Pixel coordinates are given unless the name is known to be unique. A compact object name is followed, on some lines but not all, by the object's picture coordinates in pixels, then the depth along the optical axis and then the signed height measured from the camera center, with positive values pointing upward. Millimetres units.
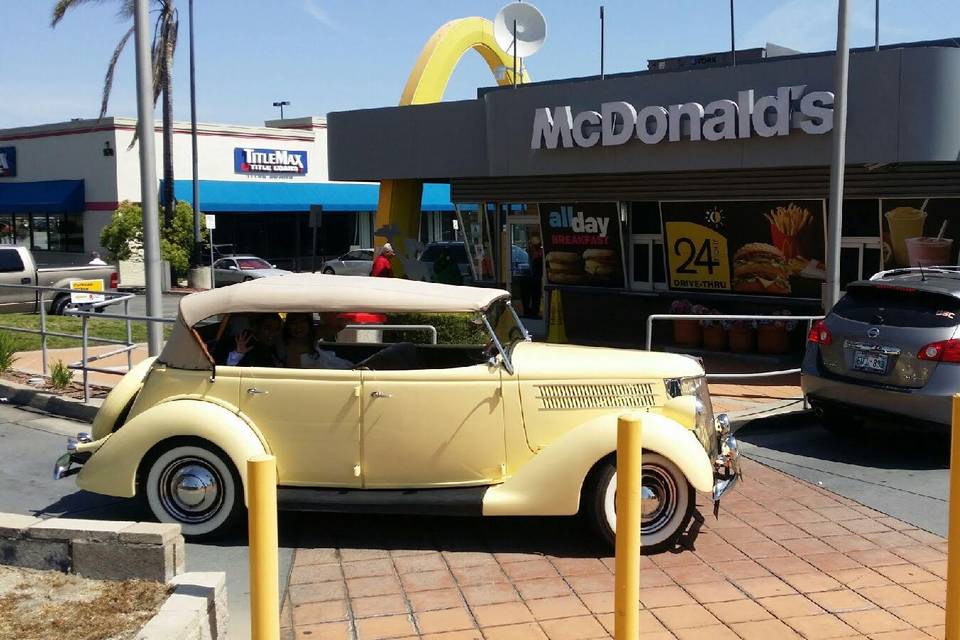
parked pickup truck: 21016 -670
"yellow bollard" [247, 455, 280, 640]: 3480 -1041
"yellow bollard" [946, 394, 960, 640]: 4336 -1303
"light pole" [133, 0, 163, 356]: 9883 +784
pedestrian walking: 13969 -269
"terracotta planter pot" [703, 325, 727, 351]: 14734 -1348
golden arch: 19266 +3262
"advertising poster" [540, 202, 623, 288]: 16969 +13
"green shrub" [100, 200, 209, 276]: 35906 +430
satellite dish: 18562 +3988
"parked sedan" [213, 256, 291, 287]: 34672 -799
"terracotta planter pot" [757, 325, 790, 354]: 14156 -1319
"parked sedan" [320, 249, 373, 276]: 37625 -694
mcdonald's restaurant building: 12680 +1012
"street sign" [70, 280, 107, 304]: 15464 -638
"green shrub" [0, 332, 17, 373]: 12141 -1273
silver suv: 8250 -925
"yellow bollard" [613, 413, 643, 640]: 4008 -1101
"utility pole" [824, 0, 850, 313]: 10961 +824
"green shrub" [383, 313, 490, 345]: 9017 -856
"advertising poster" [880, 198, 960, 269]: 13375 +179
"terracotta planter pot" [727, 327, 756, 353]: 14422 -1339
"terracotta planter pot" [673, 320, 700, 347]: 15062 -1308
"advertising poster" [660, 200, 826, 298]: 14812 -31
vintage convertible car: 6305 -1155
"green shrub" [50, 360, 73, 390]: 11156 -1431
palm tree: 35094 +6112
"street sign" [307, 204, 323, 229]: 30450 +882
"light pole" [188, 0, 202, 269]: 34688 +2040
